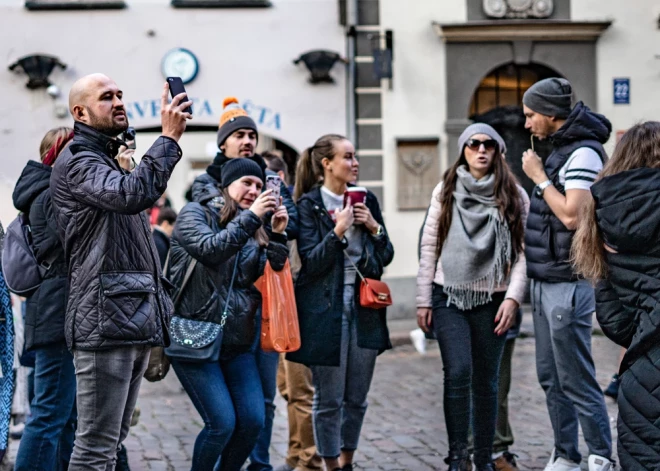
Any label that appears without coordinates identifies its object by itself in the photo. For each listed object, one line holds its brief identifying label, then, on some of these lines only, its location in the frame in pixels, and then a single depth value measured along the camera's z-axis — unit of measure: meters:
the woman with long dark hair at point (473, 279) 6.45
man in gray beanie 6.23
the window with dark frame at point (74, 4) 16.11
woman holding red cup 6.43
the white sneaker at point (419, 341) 13.39
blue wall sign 16.67
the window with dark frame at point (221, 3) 16.30
